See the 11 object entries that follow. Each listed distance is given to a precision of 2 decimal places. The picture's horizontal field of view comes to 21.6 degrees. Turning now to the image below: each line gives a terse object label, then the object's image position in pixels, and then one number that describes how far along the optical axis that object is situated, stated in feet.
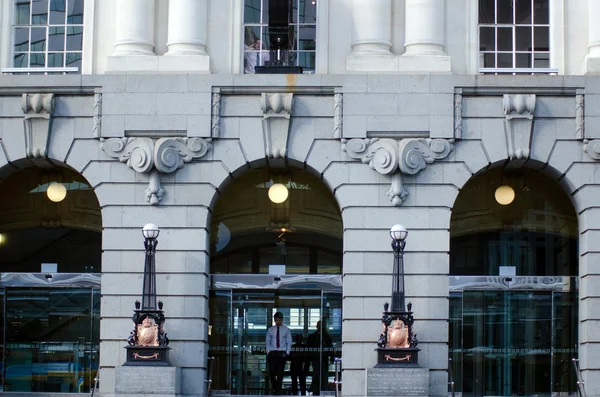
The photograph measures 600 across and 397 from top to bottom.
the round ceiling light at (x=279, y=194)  120.26
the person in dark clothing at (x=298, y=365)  118.62
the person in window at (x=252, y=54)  118.21
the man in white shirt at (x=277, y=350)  118.52
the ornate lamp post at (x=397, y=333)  108.88
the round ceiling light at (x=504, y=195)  120.37
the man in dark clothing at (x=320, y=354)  118.83
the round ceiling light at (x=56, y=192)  121.90
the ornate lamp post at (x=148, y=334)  109.50
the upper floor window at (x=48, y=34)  119.75
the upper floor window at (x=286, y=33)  118.01
